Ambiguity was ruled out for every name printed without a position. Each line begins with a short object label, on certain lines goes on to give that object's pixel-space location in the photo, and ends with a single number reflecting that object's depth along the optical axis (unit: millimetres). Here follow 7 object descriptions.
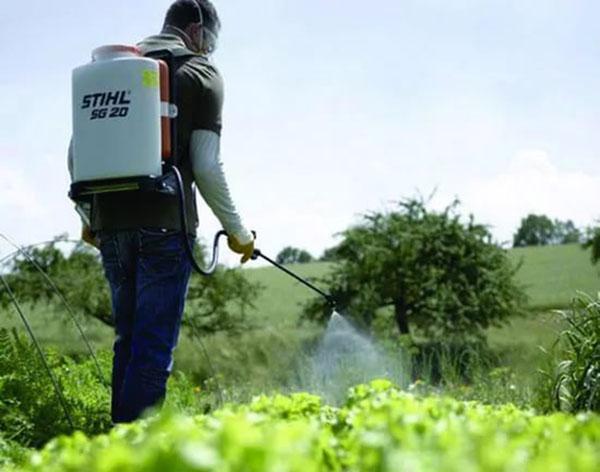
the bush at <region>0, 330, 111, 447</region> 5242
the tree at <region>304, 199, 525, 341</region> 15734
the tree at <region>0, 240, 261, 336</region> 13781
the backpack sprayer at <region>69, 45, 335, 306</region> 4297
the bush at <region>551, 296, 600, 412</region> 4652
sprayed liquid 6738
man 4344
